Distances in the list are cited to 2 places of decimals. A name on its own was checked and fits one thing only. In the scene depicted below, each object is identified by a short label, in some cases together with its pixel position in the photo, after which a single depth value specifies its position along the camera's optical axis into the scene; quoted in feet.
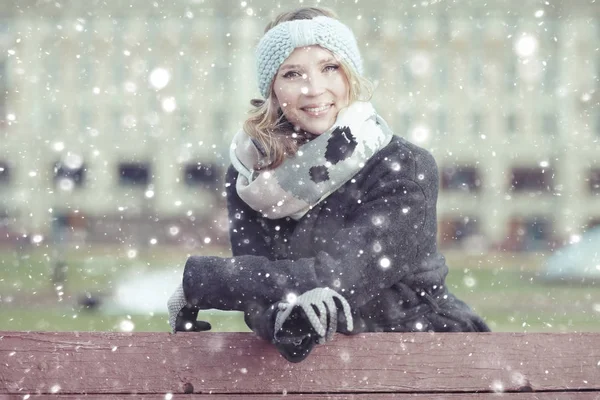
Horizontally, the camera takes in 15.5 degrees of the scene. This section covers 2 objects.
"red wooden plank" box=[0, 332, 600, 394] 11.20
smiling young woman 11.20
